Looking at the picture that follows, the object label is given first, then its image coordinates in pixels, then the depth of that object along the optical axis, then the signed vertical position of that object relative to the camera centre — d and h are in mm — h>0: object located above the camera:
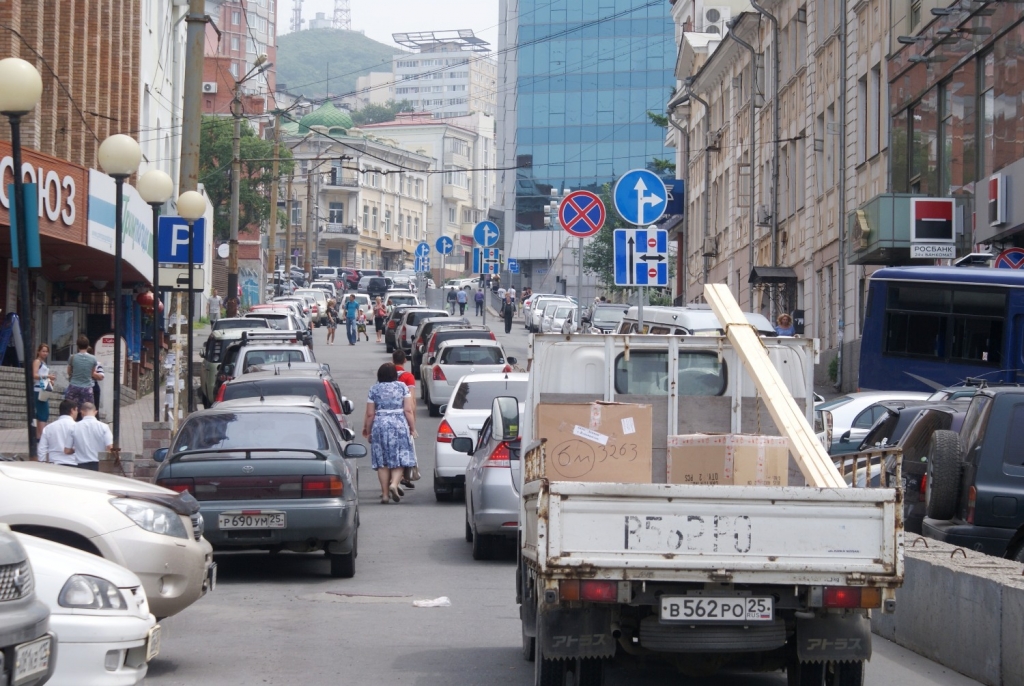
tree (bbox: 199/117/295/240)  83500 +9564
